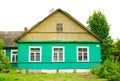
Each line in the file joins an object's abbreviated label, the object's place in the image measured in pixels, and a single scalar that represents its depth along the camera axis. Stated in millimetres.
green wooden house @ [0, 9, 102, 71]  17969
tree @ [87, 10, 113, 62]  27507
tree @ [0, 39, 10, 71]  17174
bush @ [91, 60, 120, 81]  13290
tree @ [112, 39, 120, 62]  16502
